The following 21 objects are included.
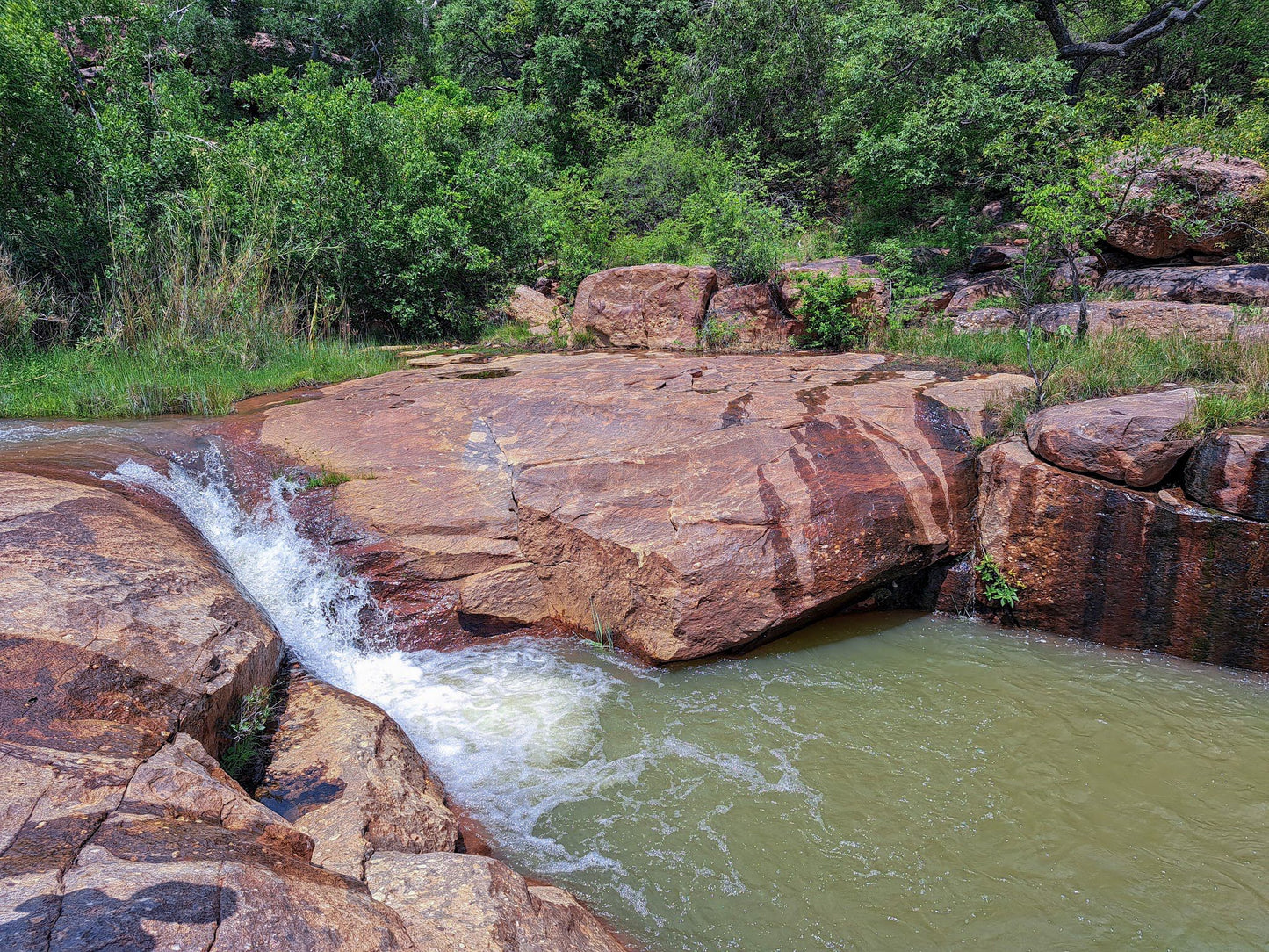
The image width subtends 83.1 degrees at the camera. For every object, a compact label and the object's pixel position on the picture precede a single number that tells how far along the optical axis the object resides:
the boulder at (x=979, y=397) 5.48
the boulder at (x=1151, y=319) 6.95
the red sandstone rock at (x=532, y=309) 11.95
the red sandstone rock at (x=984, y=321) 8.93
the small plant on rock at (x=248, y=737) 2.88
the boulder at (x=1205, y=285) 8.01
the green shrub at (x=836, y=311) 8.96
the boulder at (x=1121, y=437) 4.52
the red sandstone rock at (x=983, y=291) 10.13
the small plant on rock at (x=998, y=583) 4.90
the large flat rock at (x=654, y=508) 4.52
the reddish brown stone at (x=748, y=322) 9.45
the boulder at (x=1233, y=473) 4.18
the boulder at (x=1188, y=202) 9.28
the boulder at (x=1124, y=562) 4.26
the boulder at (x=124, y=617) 2.55
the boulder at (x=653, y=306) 9.91
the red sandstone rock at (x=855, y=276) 9.03
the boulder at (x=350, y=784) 2.55
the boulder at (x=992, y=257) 11.28
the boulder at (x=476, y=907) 2.01
